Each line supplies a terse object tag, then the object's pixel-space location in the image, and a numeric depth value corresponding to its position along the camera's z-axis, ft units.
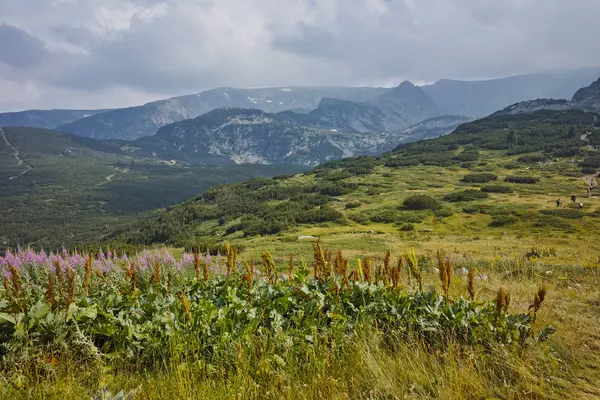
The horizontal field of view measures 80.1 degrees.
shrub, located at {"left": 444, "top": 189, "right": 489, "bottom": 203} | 143.43
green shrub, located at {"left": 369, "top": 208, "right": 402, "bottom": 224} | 119.55
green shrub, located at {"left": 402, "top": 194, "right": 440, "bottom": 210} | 133.39
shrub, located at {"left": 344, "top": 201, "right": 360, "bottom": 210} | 145.69
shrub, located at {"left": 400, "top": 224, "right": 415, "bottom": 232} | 104.73
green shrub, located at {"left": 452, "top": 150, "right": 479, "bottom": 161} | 249.26
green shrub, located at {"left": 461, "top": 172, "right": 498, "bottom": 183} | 182.80
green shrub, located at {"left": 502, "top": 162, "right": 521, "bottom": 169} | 211.35
